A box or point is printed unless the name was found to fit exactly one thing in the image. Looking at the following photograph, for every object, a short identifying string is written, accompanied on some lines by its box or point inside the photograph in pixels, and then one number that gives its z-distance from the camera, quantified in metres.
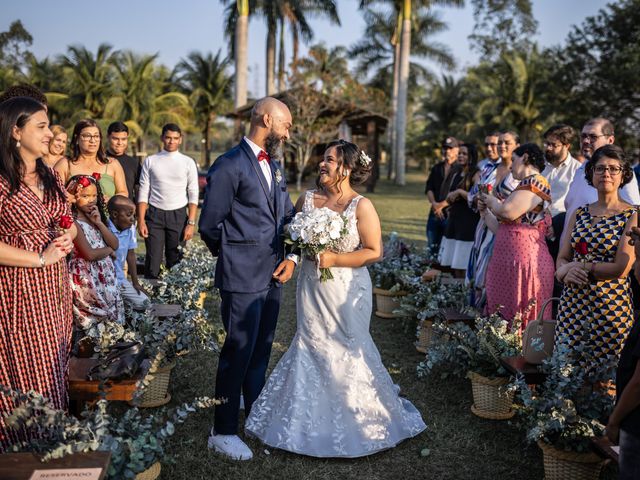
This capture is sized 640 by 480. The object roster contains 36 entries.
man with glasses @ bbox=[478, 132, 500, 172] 7.69
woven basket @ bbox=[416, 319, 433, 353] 6.40
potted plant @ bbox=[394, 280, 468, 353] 6.39
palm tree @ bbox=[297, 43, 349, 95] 31.45
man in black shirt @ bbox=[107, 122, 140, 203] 6.88
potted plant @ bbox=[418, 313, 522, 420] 4.78
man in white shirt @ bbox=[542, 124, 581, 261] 6.47
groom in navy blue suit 3.89
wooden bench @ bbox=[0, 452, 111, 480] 2.57
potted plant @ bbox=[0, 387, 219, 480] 2.86
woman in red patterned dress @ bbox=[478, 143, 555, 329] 5.16
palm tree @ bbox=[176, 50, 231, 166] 47.00
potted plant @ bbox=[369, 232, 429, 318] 7.77
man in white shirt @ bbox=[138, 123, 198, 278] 7.49
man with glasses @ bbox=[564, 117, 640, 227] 5.63
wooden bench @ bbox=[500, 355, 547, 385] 4.20
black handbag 3.58
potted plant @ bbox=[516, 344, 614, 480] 3.60
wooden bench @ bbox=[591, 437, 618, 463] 3.19
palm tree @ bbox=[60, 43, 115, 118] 37.34
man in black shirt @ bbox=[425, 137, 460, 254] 9.30
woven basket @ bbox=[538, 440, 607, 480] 3.60
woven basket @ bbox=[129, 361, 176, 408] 4.89
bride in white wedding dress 4.20
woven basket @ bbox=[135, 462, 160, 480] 3.38
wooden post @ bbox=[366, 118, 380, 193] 32.38
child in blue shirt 5.55
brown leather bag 4.30
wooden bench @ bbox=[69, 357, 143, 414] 3.54
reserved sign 2.55
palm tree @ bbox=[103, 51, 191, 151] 37.53
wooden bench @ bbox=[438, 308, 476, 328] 5.79
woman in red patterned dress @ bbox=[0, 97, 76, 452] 3.13
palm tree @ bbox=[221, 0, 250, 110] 28.30
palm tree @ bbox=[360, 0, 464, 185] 32.72
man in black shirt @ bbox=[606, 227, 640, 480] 2.45
